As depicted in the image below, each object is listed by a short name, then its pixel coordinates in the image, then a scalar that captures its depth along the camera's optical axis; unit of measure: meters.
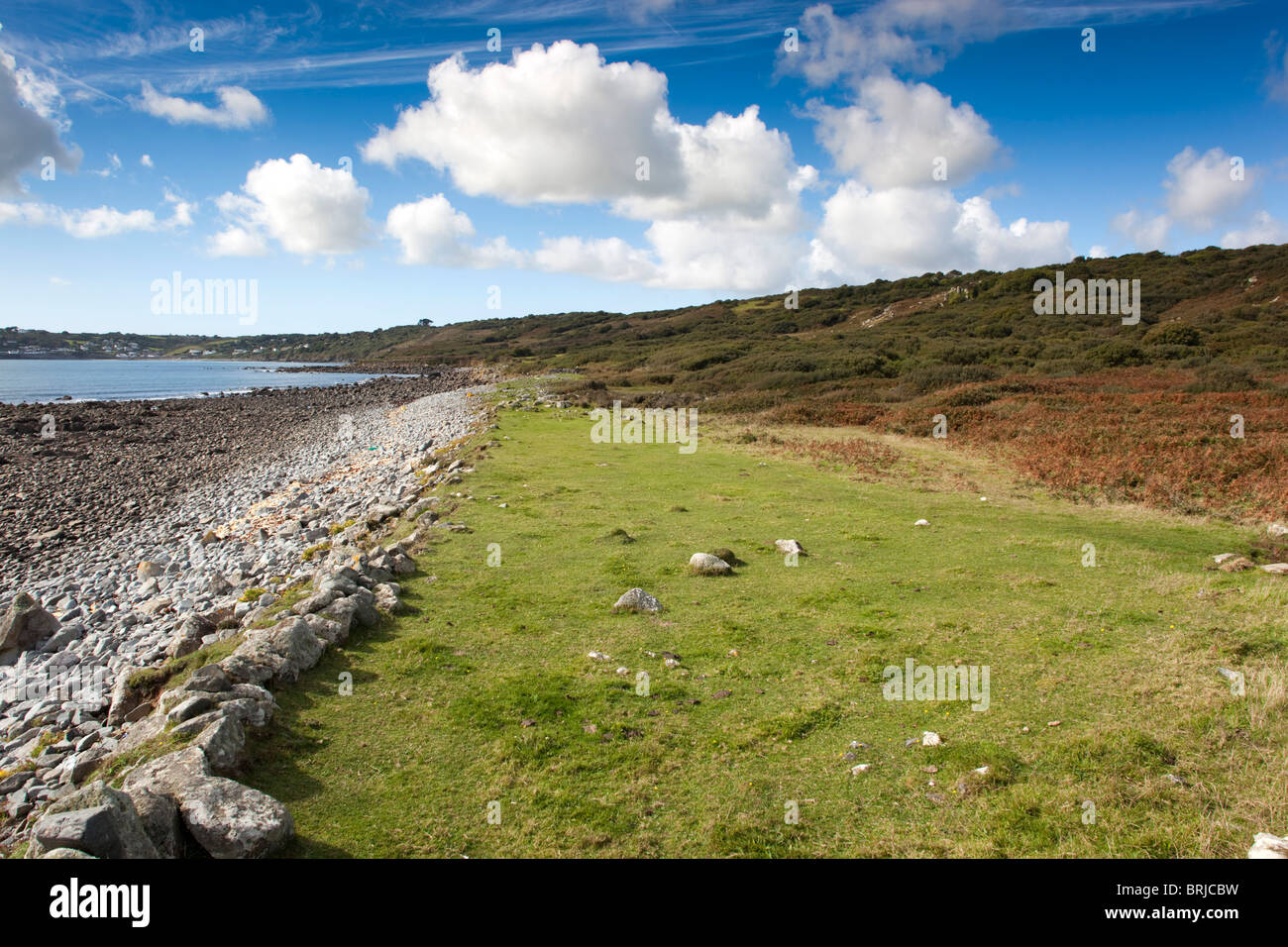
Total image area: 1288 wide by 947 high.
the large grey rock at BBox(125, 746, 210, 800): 6.12
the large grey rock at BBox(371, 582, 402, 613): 12.00
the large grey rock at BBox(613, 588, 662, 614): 12.43
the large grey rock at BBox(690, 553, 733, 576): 14.48
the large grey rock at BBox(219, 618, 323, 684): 8.92
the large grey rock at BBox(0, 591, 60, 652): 13.66
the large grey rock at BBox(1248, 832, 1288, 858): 5.15
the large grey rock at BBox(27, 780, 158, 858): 4.95
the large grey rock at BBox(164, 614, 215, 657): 11.91
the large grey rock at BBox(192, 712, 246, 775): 6.94
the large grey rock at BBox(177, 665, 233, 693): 8.30
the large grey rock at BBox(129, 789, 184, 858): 5.57
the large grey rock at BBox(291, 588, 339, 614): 11.30
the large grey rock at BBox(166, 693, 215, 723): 7.65
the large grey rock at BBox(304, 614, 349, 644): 10.47
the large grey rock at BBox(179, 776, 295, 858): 5.72
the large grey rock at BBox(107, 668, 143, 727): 9.50
